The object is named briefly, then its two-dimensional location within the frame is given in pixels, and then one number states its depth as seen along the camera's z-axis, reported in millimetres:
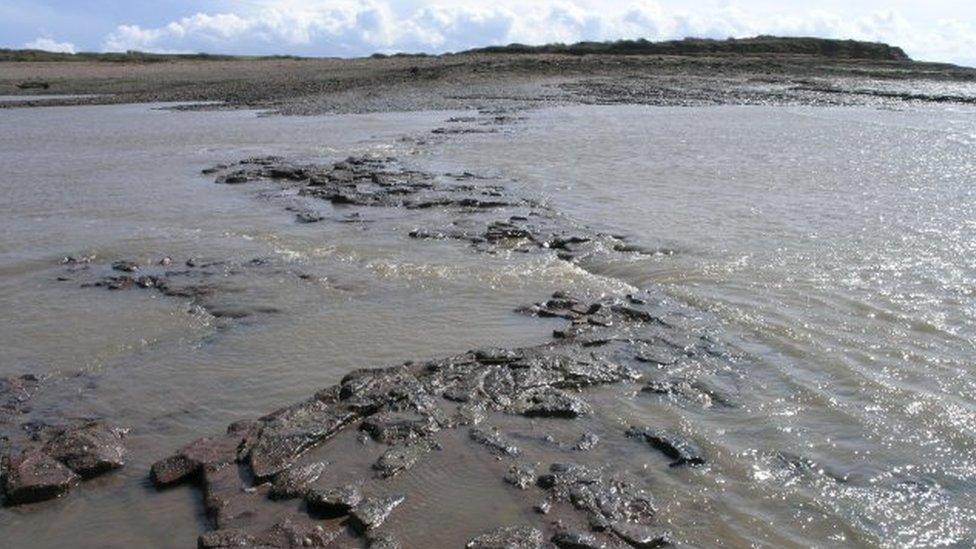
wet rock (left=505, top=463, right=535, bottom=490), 4562
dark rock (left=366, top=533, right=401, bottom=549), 3996
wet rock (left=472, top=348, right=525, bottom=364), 6066
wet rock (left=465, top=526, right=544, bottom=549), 3979
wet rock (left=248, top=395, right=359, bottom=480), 4738
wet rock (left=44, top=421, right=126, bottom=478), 4793
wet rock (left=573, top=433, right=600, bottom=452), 4953
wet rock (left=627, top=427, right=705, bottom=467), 4781
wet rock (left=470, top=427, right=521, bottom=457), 4898
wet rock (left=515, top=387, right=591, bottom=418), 5348
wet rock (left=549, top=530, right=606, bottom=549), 4000
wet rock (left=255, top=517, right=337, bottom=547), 4012
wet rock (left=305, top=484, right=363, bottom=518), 4301
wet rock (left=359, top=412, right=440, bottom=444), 5078
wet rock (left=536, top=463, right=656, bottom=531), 4250
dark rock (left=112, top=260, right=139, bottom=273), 8844
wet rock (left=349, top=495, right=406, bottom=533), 4172
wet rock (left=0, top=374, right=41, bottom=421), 5617
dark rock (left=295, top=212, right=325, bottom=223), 11023
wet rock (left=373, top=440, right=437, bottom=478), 4719
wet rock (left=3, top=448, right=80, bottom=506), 4535
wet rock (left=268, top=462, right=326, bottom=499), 4480
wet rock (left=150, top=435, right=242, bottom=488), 4664
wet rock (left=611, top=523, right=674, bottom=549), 4031
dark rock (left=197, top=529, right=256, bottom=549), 3984
